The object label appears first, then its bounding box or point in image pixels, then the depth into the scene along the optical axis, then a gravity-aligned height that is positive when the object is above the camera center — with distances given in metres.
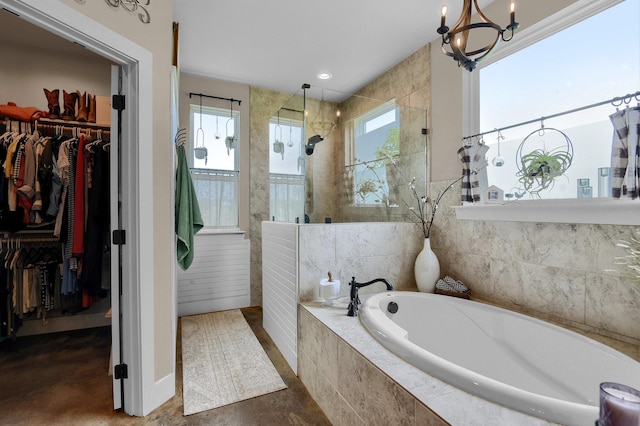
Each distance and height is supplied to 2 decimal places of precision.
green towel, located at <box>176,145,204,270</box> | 2.07 +0.00
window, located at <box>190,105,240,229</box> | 3.28 +0.58
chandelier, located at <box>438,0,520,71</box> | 1.10 +0.71
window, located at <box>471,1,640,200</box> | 1.55 +0.74
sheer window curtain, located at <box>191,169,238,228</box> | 3.27 +0.20
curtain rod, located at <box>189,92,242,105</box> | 3.25 +1.33
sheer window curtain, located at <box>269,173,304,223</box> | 2.59 +0.15
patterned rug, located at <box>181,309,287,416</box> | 1.84 -1.14
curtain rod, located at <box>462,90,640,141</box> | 1.43 +0.59
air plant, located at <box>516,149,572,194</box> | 1.76 +0.28
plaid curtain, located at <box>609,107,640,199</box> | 1.37 +0.29
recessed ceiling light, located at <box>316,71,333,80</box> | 3.21 +1.56
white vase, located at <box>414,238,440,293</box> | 2.32 -0.46
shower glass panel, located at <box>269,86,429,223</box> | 2.64 +0.53
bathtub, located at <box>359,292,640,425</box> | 0.98 -0.69
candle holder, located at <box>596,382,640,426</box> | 0.65 -0.45
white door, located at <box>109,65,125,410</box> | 1.64 -0.24
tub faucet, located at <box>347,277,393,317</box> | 1.82 -0.55
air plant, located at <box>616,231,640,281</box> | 1.36 -0.19
